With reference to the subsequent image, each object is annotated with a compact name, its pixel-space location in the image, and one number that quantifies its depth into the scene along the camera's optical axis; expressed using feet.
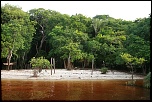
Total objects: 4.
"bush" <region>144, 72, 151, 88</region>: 59.88
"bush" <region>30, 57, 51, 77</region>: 100.22
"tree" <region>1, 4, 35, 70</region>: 133.61
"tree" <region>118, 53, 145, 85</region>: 91.71
